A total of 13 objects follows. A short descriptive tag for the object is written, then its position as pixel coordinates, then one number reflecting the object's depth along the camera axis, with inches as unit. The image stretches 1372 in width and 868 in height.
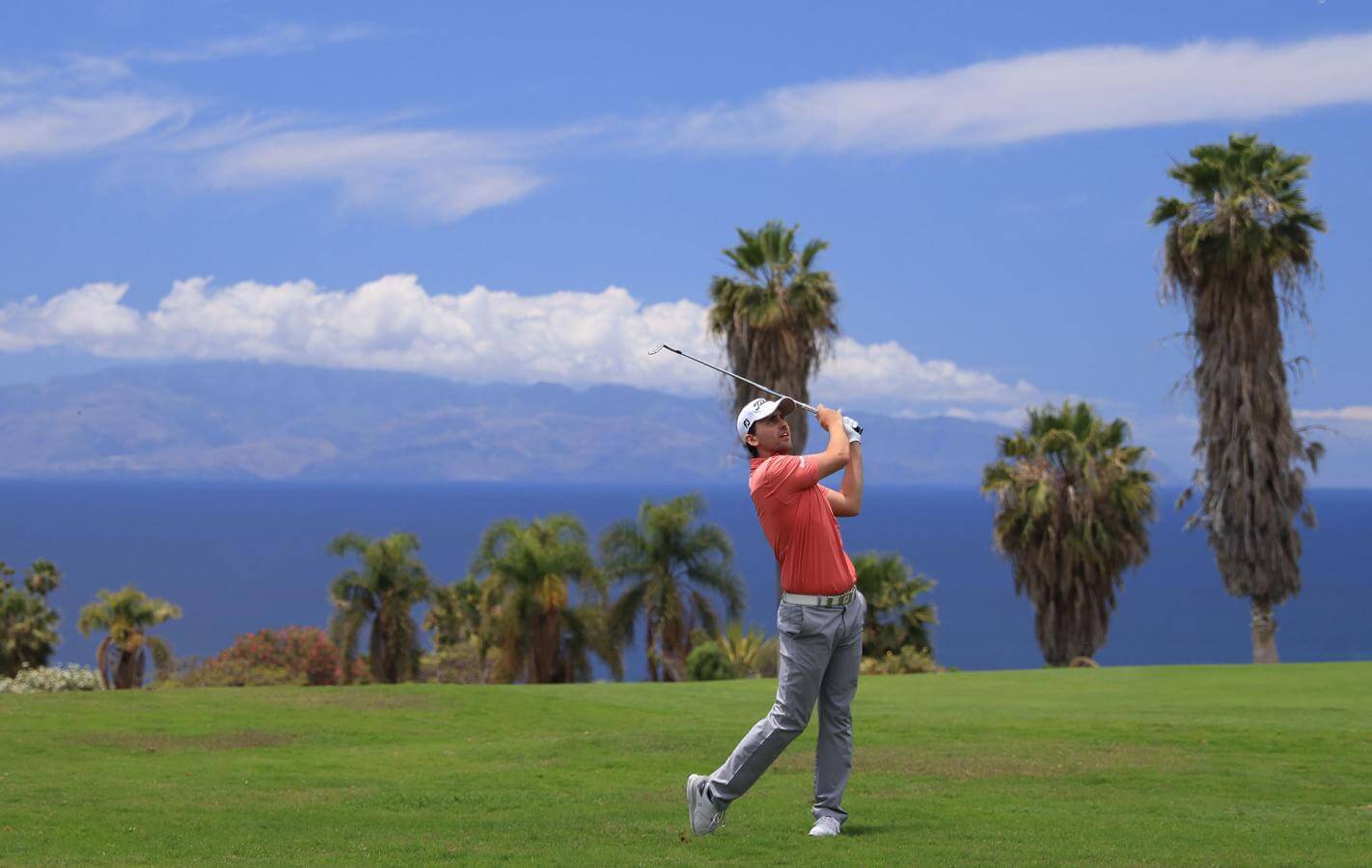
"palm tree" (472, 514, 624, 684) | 1536.7
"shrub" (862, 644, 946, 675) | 1305.4
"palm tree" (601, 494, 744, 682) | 1572.3
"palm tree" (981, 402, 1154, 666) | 1418.6
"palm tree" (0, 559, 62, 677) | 1952.5
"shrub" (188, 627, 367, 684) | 1651.1
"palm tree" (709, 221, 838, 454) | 1375.5
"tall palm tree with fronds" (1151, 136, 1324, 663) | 1232.8
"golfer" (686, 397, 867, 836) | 309.4
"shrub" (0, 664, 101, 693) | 1149.7
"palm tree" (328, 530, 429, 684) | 1611.7
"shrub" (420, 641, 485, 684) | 2183.8
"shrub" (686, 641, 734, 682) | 1309.1
